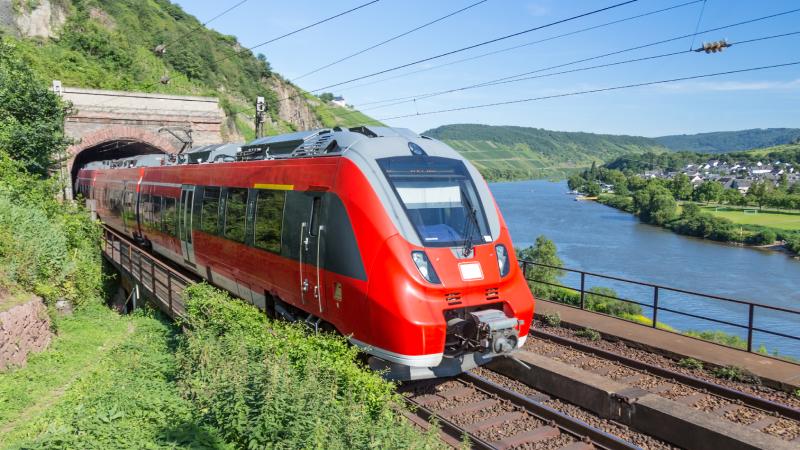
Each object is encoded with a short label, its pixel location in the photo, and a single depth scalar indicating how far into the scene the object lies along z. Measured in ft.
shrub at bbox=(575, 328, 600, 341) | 36.58
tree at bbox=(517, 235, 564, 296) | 121.19
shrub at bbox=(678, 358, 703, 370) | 30.92
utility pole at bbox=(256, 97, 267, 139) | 79.46
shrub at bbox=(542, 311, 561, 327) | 40.06
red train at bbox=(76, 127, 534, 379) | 23.63
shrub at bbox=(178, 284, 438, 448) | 18.22
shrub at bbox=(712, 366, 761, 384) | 28.89
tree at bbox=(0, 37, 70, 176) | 70.23
